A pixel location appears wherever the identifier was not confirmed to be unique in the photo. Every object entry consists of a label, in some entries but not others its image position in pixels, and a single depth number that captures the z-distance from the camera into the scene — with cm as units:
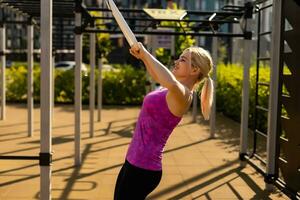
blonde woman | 292
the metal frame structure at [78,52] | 446
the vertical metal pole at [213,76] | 1033
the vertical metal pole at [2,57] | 1194
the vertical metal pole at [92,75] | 977
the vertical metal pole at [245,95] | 789
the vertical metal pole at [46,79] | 444
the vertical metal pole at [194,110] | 1290
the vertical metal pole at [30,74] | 977
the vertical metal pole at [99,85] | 1219
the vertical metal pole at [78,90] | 757
